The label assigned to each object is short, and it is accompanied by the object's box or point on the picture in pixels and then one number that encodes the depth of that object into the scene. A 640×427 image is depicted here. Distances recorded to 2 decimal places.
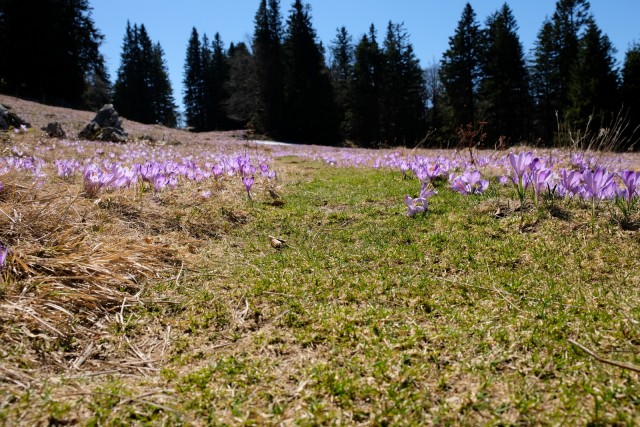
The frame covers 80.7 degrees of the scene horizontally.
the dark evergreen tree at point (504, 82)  35.81
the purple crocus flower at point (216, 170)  5.03
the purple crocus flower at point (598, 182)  2.66
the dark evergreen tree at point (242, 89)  44.72
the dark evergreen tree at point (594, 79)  26.91
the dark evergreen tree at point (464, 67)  38.00
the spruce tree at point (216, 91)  57.06
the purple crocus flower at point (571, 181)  3.13
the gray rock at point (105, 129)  14.55
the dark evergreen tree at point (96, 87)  37.47
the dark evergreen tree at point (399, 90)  43.91
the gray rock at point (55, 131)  12.64
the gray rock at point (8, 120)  12.10
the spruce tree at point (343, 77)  45.12
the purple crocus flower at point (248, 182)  4.33
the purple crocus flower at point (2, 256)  1.80
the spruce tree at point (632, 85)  27.70
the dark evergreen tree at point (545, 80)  36.56
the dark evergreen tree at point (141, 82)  53.56
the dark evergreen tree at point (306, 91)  40.81
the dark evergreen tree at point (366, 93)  43.28
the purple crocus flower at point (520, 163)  2.97
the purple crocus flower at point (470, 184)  4.18
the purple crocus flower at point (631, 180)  2.55
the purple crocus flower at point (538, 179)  3.03
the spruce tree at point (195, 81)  58.41
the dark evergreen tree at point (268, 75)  41.06
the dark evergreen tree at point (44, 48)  30.29
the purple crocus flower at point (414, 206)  3.55
